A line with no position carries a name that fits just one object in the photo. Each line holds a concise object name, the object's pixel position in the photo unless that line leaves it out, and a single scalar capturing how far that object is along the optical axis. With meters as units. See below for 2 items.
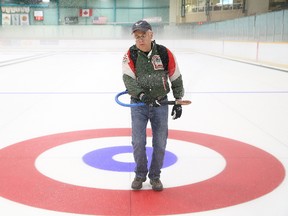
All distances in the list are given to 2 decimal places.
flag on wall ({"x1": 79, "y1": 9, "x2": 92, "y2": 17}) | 41.16
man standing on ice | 2.90
